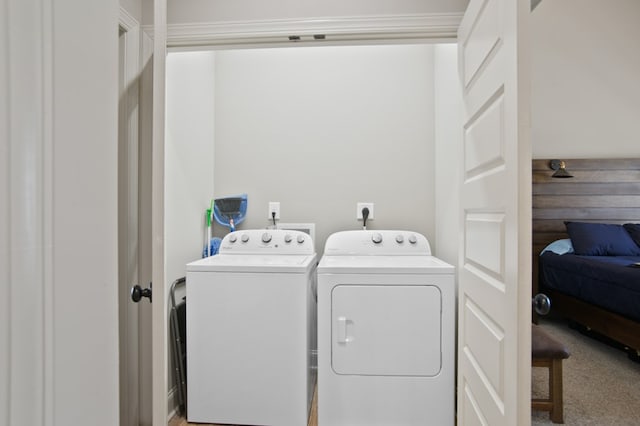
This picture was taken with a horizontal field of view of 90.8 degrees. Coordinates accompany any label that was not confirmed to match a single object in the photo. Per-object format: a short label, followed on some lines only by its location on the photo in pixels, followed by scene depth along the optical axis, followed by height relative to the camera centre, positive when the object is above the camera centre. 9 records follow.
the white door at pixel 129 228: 1.43 -0.07
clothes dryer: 1.64 -0.69
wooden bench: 1.69 -0.82
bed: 2.59 -0.26
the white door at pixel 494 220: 0.81 -0.02
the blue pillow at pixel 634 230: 3.20 -0.17
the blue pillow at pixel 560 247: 3.33 -0.36
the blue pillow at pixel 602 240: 3.11 -0.27
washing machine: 1.71 -0.71
